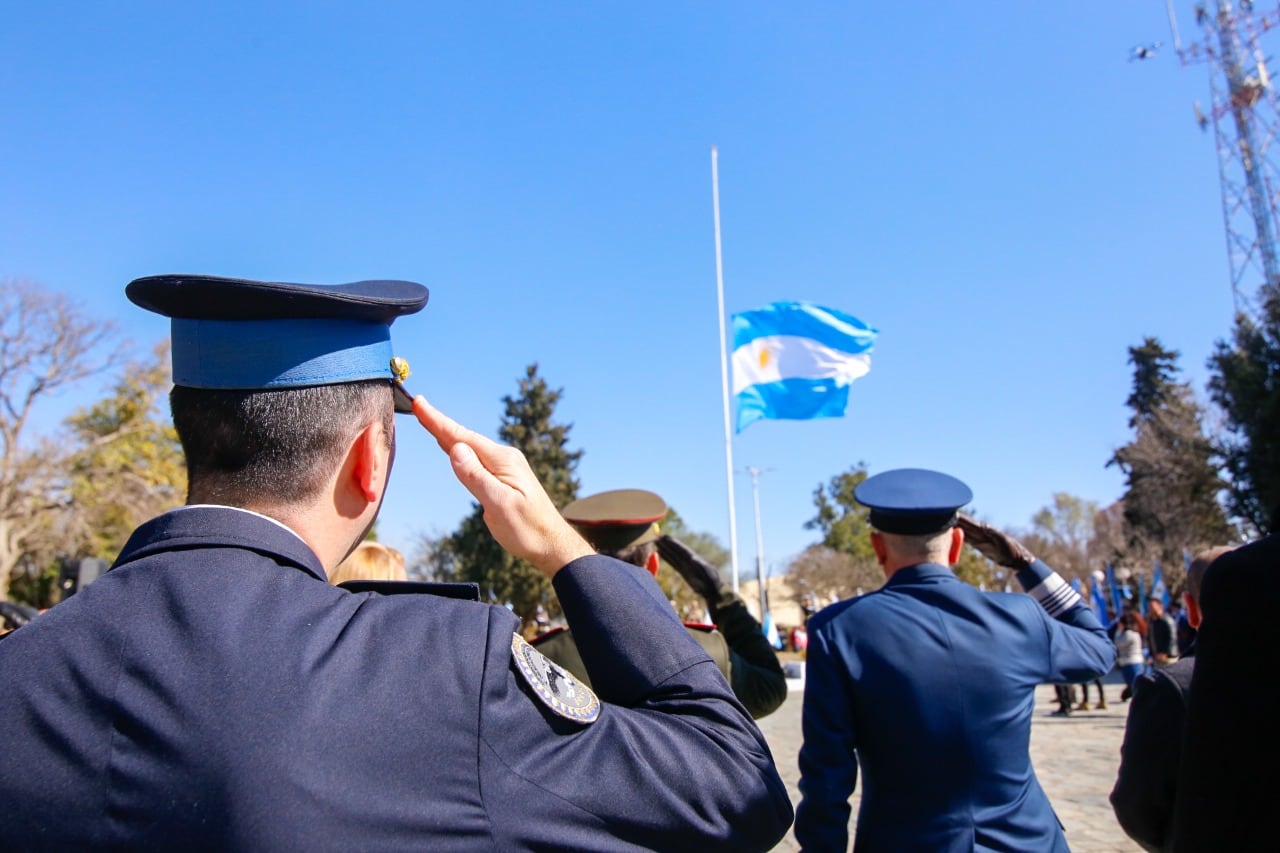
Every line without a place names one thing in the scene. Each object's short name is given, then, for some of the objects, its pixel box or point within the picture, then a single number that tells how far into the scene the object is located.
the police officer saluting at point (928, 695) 2.74
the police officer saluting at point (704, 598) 3.34
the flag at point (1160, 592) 20.20
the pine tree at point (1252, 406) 29.22
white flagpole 17.03
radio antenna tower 36.47
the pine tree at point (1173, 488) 35.56
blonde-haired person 3.80
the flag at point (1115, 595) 24.78
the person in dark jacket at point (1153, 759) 2.41
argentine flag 15.14
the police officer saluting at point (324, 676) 1.09
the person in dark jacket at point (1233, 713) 1.42
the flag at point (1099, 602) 22.64
